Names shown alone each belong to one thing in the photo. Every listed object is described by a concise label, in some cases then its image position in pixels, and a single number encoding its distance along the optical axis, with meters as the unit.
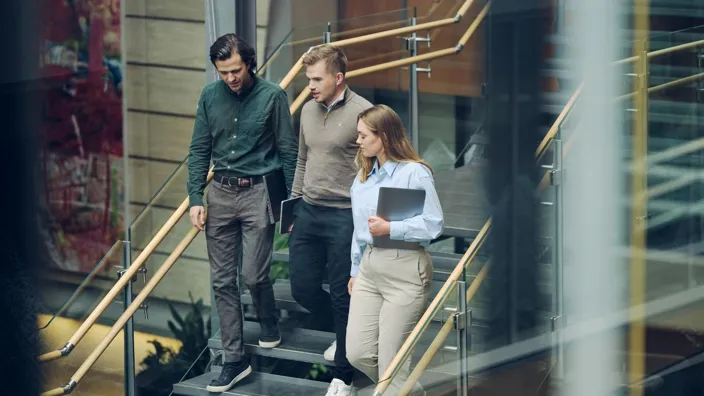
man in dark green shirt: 9.47
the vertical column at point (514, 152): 5.46
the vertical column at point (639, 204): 5.48
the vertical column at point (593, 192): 5.20
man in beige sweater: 9.14
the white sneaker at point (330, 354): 9.86
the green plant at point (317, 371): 11.22
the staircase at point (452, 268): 5.76
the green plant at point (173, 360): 10.29
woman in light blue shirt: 8.37
